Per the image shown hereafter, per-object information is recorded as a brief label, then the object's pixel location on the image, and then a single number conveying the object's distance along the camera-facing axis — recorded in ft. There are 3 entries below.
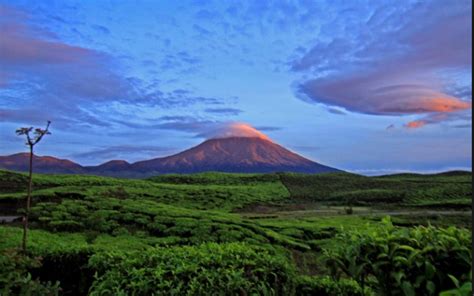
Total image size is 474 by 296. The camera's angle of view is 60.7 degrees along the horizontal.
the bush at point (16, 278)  8.57
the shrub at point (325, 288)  11.45
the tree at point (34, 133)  18.72
